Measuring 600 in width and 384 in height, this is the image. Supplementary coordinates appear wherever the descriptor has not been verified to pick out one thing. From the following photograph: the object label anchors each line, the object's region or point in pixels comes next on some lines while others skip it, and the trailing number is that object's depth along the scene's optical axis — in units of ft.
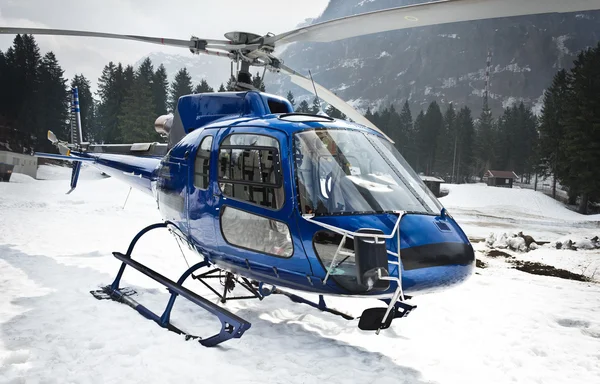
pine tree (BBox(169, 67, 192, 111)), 158.92
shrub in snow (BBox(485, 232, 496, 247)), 40.51
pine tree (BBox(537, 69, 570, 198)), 104.53
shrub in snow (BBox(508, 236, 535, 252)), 38.33
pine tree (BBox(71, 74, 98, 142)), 144.73
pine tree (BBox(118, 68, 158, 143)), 128.67
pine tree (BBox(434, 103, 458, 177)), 185.47
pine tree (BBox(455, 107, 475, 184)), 184.34
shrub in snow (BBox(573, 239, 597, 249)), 37.99
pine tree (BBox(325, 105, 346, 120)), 166.36
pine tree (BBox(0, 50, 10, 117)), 105.50
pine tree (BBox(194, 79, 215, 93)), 150.67
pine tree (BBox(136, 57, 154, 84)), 141.42
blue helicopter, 9.27
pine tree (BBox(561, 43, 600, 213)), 84.28
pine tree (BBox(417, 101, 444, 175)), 194.29
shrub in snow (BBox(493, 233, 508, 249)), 39.82
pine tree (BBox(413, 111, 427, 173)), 193.77
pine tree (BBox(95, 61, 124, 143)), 139.03
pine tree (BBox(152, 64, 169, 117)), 147.43
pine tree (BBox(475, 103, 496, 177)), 187.62
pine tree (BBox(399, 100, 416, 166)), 191.62
